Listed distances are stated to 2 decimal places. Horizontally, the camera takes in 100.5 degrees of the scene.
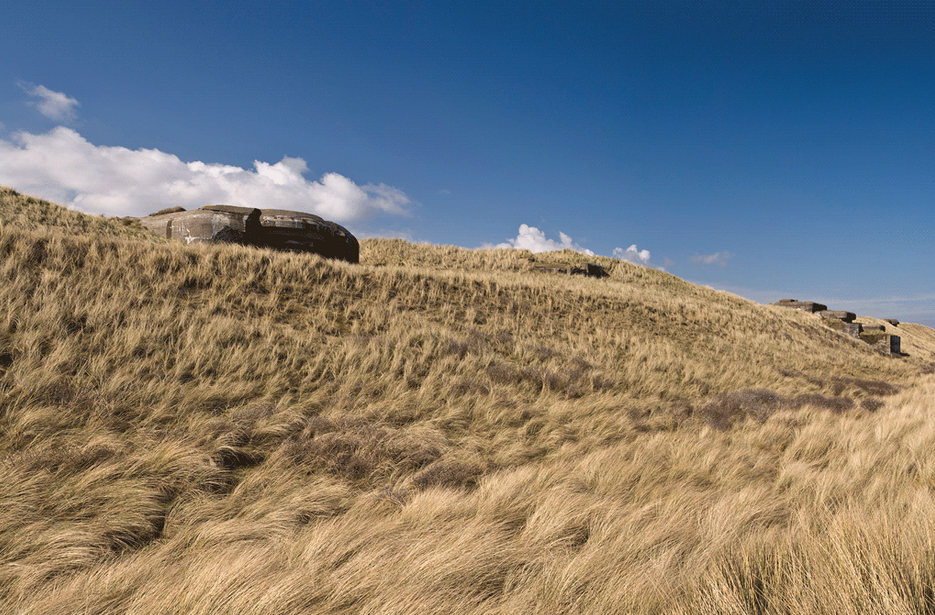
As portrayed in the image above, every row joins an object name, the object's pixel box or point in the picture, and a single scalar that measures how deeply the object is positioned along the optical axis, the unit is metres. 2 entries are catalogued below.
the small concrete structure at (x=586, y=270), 33.53
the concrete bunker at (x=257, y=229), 14.73
